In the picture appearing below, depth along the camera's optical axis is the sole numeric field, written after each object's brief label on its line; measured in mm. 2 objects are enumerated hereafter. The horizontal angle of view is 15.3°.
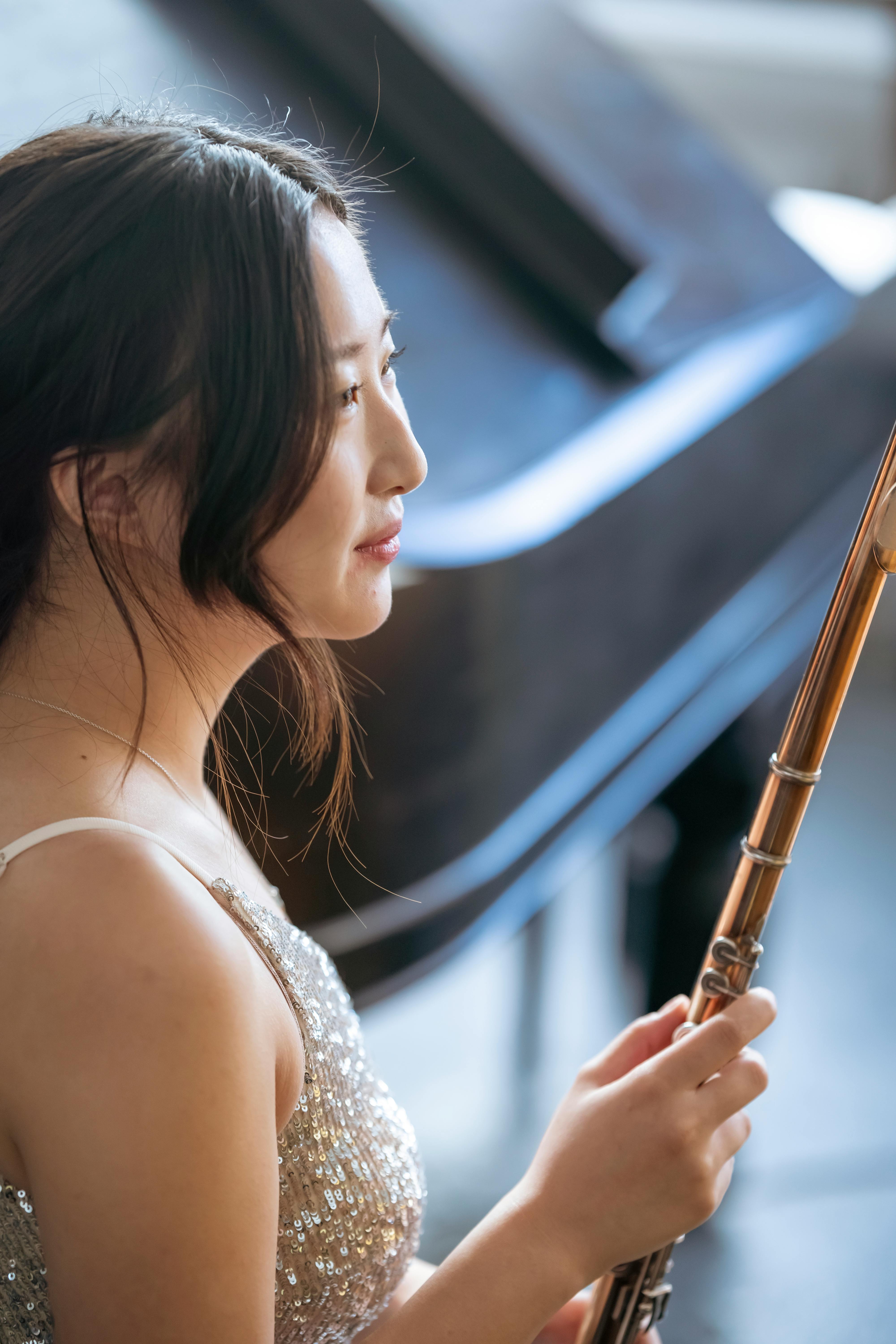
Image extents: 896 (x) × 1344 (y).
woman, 1188
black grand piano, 1664
